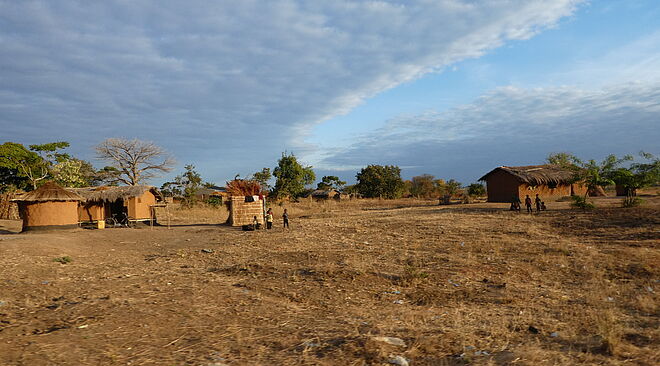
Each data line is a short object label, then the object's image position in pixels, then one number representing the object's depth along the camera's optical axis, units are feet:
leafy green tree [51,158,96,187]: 114.12
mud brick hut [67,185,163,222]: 77.41
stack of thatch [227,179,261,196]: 81.61
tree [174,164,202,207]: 126.89
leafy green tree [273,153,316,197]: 140.26
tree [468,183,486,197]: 128.57
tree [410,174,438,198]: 177.88
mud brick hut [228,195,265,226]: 69.00
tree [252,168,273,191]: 140.26
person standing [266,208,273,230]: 62.03
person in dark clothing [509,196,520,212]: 67.51
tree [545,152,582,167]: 130.42
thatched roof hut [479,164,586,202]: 92.79
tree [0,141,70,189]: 104.12
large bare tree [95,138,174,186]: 133.80
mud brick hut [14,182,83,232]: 62.39
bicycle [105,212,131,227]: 75.11
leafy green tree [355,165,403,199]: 163.12
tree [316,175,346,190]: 209.77
